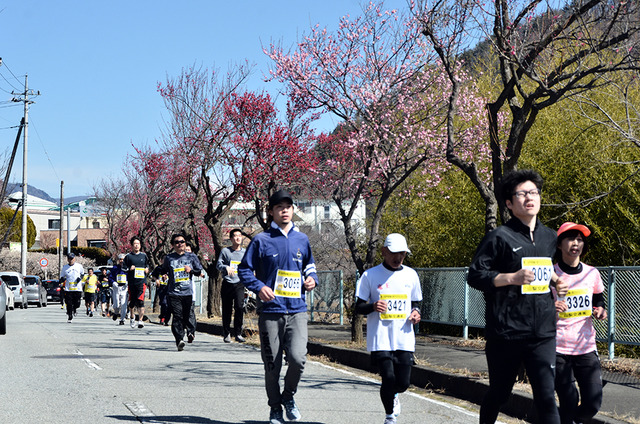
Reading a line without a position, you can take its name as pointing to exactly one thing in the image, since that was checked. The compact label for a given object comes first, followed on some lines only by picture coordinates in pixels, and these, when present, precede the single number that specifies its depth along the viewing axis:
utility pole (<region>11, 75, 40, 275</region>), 47.78
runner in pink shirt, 6.00
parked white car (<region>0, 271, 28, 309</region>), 39.52
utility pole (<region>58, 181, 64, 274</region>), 63.47
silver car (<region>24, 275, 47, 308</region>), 44.59
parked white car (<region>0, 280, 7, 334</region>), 17.48
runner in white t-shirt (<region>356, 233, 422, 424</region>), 6.72
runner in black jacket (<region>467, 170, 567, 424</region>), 5.29
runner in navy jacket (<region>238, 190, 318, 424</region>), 7.11
